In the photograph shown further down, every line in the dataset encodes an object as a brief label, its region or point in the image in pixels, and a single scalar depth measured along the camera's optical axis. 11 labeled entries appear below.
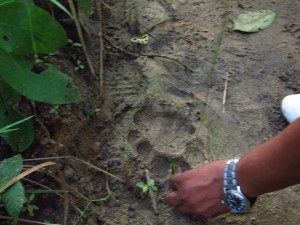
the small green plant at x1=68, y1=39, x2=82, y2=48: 1.98
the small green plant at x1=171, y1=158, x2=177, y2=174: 1.84
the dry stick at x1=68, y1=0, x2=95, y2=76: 1.83
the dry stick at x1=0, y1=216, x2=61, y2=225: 1.63
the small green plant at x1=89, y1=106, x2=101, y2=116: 1.91
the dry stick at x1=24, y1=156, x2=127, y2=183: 1.75
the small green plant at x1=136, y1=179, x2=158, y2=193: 1.78
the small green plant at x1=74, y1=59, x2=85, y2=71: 1.98
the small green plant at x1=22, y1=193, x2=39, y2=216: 1.65
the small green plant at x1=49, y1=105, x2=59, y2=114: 1.80
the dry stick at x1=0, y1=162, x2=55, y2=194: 1.50
